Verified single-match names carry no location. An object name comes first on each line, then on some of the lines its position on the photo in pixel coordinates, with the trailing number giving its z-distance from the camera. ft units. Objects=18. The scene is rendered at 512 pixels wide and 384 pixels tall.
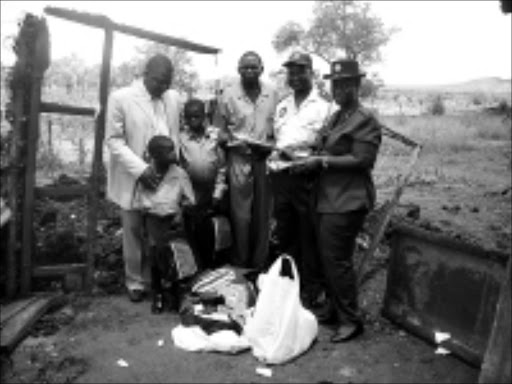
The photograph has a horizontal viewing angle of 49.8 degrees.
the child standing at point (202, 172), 17.38
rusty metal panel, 13.19
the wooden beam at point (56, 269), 17.04
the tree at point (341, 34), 154.30
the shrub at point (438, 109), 133.80
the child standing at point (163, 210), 16.19
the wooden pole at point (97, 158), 16.71
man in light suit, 16.37
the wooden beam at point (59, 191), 16.75
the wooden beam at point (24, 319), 13.78
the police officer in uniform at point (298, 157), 16.06
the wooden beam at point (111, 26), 15.98
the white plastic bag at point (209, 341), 13.83
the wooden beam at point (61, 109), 16.33
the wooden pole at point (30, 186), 16.17
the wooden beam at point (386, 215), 16.73
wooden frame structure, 16.08
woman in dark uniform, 14.11
